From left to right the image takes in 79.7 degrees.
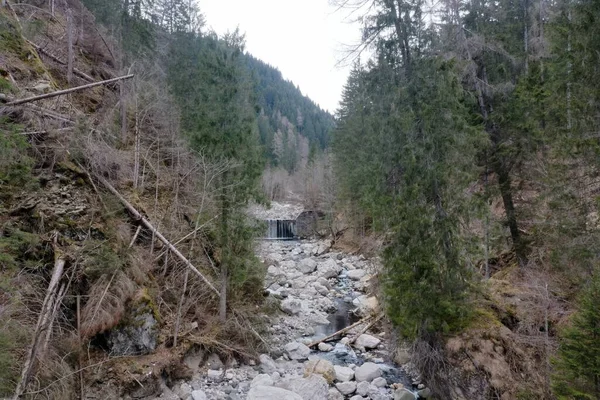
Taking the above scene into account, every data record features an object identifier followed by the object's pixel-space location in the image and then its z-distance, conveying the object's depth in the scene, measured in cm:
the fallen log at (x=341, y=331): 1144
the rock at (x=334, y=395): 799
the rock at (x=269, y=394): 689
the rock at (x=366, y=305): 1356
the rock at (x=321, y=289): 1783
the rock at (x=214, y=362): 888
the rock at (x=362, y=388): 836
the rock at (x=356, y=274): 2102
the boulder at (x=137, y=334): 723
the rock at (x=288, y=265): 2281
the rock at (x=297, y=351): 1039
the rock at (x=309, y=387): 750
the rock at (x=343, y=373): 896
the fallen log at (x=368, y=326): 1189
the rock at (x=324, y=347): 1116
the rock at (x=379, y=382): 866
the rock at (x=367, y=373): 898
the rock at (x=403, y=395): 759
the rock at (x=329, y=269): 2103
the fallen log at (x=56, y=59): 1093
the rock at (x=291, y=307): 1432
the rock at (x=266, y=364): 923
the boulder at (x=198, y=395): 740
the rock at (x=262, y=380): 777
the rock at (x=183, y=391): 749
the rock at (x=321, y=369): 885
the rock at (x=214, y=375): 838
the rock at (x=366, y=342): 1114
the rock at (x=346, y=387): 845
